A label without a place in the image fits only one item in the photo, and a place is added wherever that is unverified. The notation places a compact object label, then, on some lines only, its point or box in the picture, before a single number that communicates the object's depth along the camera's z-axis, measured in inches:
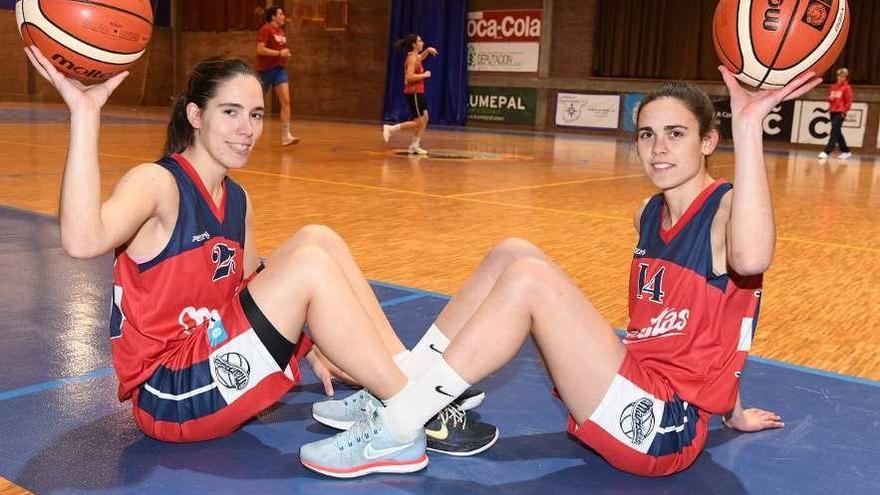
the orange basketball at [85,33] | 82.7
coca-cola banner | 688.4
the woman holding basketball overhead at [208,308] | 79.9
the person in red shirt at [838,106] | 499.5
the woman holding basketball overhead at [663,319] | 76.2
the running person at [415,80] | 439.3
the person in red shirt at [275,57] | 434.3
